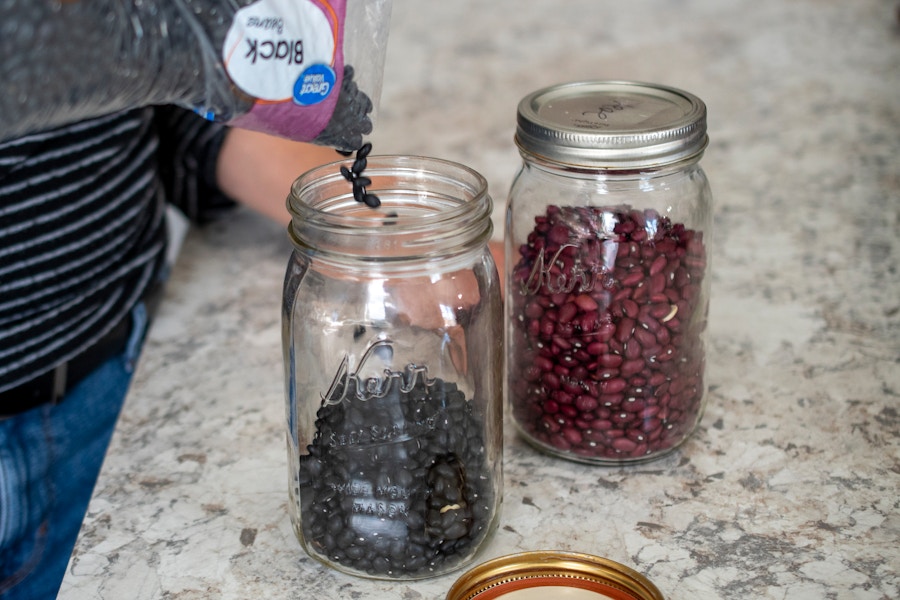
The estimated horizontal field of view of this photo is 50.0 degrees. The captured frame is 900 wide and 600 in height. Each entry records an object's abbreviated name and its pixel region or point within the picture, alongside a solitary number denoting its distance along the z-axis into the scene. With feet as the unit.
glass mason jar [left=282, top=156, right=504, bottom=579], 2.04
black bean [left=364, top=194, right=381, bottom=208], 2.16
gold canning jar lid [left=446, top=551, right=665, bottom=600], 1.95
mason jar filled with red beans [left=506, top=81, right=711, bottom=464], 2.26
